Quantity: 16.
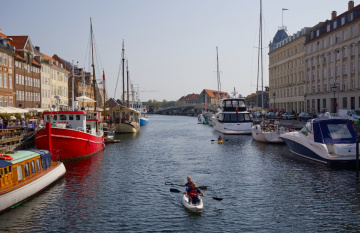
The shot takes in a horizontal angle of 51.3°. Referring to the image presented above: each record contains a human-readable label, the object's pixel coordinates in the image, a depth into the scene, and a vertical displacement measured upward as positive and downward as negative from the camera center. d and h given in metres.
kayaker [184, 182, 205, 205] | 18.38 -4.03
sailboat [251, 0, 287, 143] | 45.22 -2.51
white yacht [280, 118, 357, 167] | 27.55 -2.39
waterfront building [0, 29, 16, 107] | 56.05 +6.44
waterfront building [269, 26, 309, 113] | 92.76 +10.55
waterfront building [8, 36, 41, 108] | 63.66 +7.35
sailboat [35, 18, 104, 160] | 30.50 -1.80
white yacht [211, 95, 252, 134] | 60.22 -0.93
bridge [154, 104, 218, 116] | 157.00 +3.00
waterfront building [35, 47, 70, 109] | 79.25 +7.65
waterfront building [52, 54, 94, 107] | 101.44 +8.61
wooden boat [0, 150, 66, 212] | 17.94 -3.39
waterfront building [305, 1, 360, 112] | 66.50 +9.89
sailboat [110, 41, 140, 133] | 67.38 -1.26
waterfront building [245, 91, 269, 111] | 176.45 +6.32
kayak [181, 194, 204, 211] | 17.90 -4.49
